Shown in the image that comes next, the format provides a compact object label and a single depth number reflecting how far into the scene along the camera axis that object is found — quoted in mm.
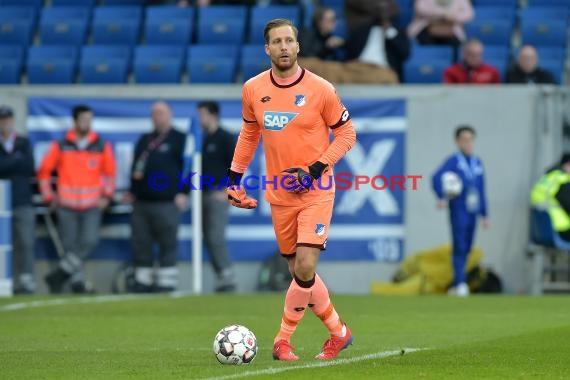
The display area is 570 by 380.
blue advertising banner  18516
